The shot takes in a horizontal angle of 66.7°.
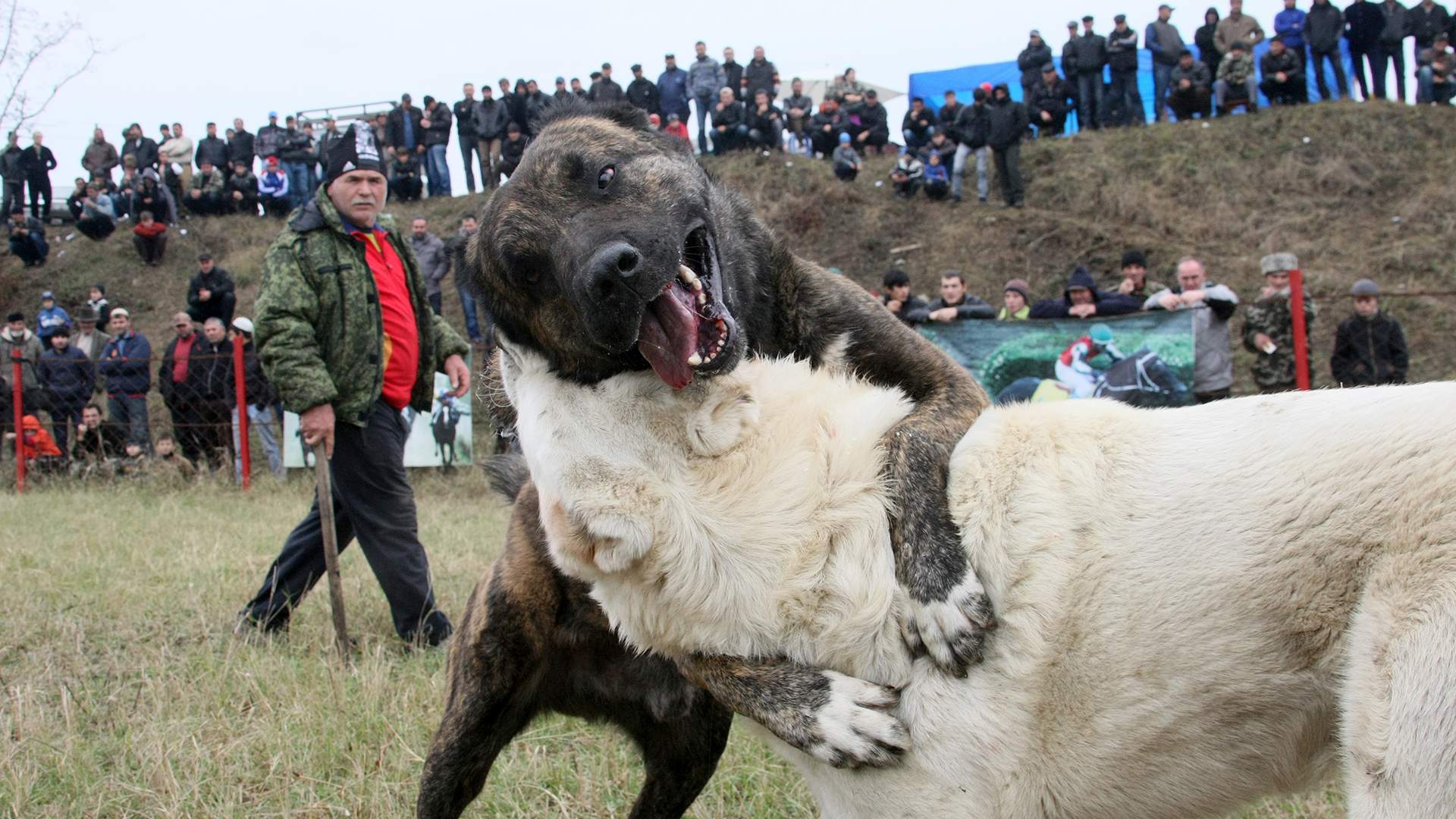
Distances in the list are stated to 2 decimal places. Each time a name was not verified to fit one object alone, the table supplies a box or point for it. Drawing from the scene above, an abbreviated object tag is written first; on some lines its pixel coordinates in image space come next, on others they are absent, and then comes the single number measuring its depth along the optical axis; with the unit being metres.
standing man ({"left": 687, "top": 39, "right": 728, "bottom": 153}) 21.22
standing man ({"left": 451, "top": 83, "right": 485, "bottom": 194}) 21.12
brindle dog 2.00
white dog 1.64
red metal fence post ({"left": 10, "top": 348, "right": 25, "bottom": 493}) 13.35
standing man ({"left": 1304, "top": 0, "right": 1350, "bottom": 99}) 17.72
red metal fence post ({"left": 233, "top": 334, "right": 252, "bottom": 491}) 12.70
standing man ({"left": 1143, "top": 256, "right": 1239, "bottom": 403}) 8.78
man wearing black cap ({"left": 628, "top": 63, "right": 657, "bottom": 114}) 20.11
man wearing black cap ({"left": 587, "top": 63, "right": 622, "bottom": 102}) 18.84
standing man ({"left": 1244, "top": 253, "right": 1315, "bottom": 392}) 9.27
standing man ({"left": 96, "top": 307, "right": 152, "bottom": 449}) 13.69
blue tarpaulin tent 21.95
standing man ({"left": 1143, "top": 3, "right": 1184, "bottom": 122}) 18.80
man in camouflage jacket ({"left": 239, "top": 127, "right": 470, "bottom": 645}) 5.19
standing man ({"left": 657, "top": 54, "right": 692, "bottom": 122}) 21.12
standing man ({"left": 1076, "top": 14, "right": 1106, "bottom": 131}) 18.67
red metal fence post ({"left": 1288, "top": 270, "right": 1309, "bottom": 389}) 9.12
